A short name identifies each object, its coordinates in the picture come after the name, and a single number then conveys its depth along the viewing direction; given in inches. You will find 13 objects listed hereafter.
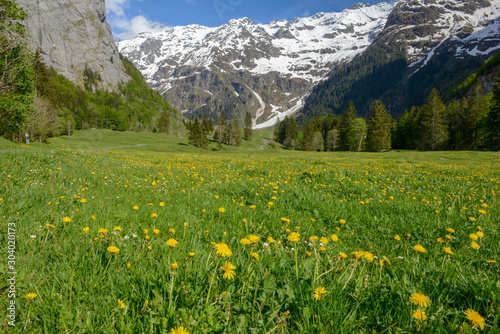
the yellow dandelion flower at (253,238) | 78.9
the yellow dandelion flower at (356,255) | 76.5
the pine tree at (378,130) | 2593.5
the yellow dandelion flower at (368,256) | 78.3
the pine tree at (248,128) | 4640.8
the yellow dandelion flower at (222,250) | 64.6
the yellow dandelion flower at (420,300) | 60.4
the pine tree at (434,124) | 2314.2
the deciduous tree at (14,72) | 613.6
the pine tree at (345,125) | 3115.2
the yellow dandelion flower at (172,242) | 79.0
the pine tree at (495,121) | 1825.8
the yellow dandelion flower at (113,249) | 72.6
